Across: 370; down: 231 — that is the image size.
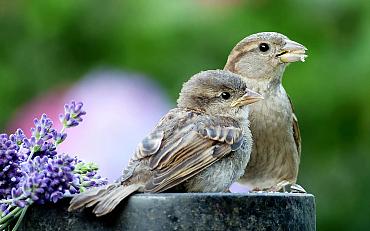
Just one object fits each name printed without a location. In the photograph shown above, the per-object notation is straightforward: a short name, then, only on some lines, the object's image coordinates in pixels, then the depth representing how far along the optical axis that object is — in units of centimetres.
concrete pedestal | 422
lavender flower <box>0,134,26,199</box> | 443
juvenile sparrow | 452
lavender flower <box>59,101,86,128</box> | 468
